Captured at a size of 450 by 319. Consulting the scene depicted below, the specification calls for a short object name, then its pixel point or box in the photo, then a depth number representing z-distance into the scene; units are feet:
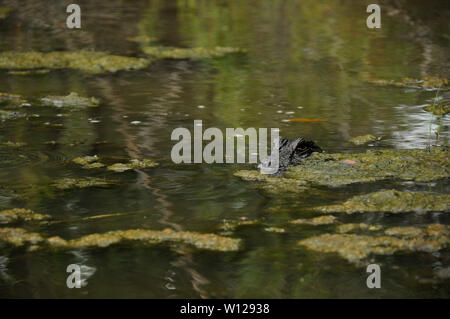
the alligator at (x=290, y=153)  29.15
